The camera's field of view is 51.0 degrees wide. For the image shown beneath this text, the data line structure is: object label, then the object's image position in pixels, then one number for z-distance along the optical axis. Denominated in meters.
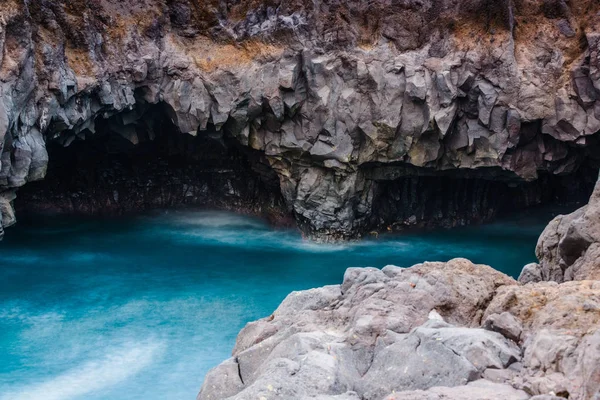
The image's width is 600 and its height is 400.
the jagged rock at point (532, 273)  10.71
